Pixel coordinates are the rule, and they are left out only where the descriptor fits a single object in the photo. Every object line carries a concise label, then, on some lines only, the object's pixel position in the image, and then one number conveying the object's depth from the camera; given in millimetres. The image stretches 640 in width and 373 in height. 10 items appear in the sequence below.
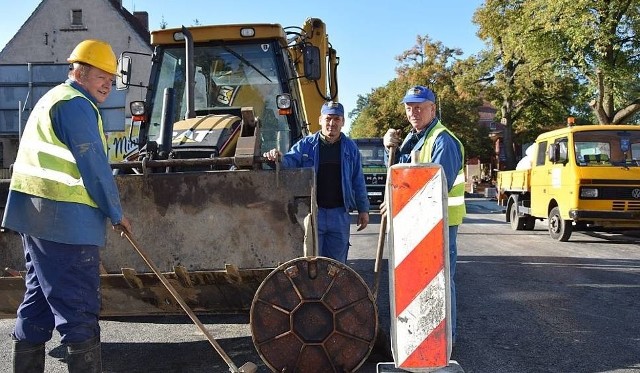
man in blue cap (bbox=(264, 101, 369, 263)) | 5195
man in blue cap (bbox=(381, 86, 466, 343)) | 4555
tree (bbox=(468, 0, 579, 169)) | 32125
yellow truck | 11219
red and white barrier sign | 3049
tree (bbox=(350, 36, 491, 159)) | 42812
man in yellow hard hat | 3365
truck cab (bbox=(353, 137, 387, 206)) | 19922
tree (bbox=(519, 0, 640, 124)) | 21328
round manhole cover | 3740
